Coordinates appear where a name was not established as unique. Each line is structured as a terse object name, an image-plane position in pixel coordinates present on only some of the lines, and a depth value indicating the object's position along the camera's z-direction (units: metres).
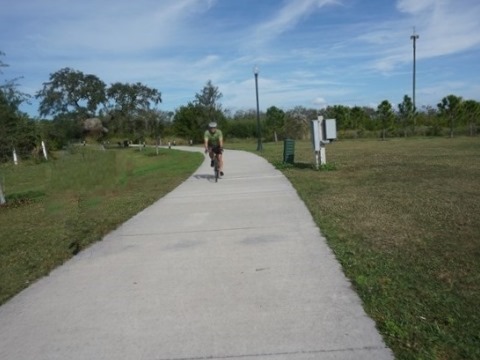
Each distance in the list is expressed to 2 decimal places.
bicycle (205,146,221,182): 12.70
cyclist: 12.71
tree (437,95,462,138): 38.78
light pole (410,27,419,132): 60.28
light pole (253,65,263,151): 28.22
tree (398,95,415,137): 42.91
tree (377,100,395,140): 41.69
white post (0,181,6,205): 12.82
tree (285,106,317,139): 44.84
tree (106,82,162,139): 40.25
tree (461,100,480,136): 38.91
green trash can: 15.97
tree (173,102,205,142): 45.47
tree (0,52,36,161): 12.70
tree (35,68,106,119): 65.88
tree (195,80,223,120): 42.69
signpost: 13.59
